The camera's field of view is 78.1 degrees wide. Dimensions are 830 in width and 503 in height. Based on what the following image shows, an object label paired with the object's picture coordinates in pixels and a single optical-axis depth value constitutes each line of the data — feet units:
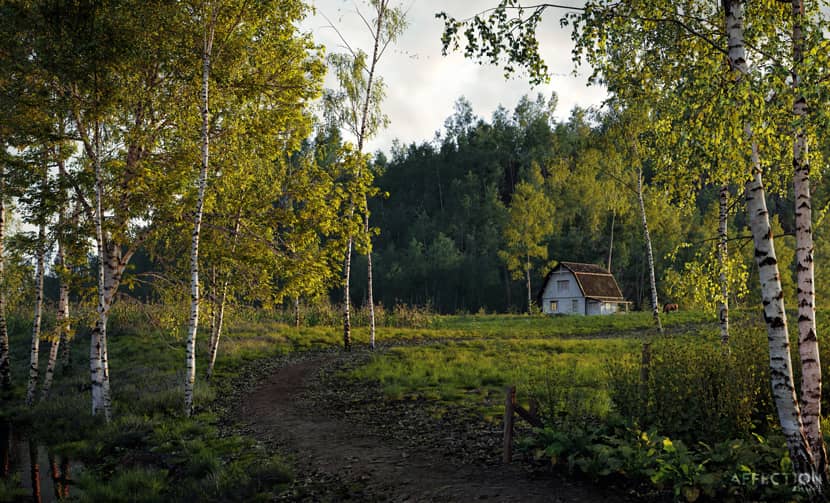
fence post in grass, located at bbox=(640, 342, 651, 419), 29.66
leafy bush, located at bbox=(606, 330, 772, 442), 27.63
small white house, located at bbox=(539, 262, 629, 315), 164.96
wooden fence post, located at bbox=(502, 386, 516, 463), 29.66
